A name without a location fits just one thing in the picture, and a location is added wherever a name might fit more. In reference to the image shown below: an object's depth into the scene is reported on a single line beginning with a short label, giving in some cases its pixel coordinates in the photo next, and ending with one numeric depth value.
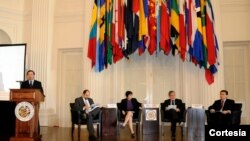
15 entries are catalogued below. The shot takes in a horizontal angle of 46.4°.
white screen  8.62
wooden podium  5.59
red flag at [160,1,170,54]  8.05
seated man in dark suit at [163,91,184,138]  6.59
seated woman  6.82
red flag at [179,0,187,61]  8.06
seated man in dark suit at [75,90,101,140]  6.39
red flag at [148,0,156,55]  8.16
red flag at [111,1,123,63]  8.41
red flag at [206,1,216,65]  8.03
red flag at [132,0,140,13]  8.30
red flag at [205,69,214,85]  8.26
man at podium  6.40
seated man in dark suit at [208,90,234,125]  6.37
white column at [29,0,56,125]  9.26
